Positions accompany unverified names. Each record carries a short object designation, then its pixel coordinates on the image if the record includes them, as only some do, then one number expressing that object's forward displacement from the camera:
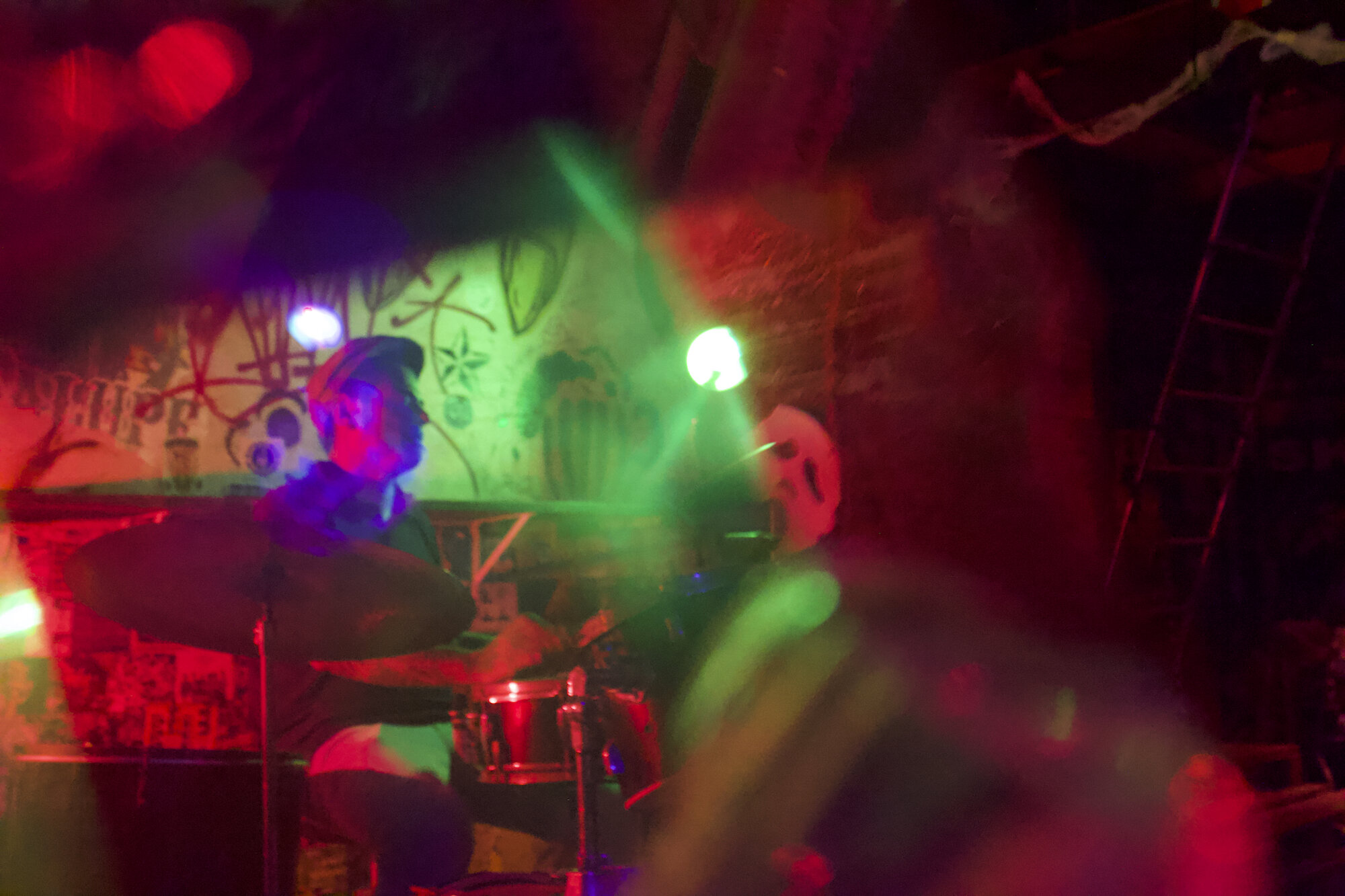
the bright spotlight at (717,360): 4.03
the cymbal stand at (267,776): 1.98
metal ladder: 3.25
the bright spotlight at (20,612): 3.59
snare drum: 2.71
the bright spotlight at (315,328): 4.53
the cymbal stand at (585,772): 2.52
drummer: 2.44
